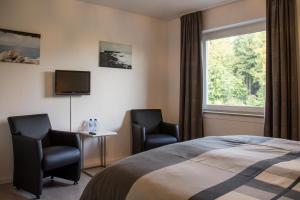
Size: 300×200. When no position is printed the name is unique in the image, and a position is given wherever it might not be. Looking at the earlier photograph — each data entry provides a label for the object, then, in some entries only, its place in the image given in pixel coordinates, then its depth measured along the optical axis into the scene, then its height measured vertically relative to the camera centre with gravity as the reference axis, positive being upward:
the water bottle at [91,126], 4.08 -0.36
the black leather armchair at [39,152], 2.93 -0.57
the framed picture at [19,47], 3.41 +0.73
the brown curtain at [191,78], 4.49 +0.41
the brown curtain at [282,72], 3.36 +0.38
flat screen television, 3.76 +0.29
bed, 1.21 -0.38
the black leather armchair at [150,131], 4.03 -0.46
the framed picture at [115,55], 4.29 +0.78
